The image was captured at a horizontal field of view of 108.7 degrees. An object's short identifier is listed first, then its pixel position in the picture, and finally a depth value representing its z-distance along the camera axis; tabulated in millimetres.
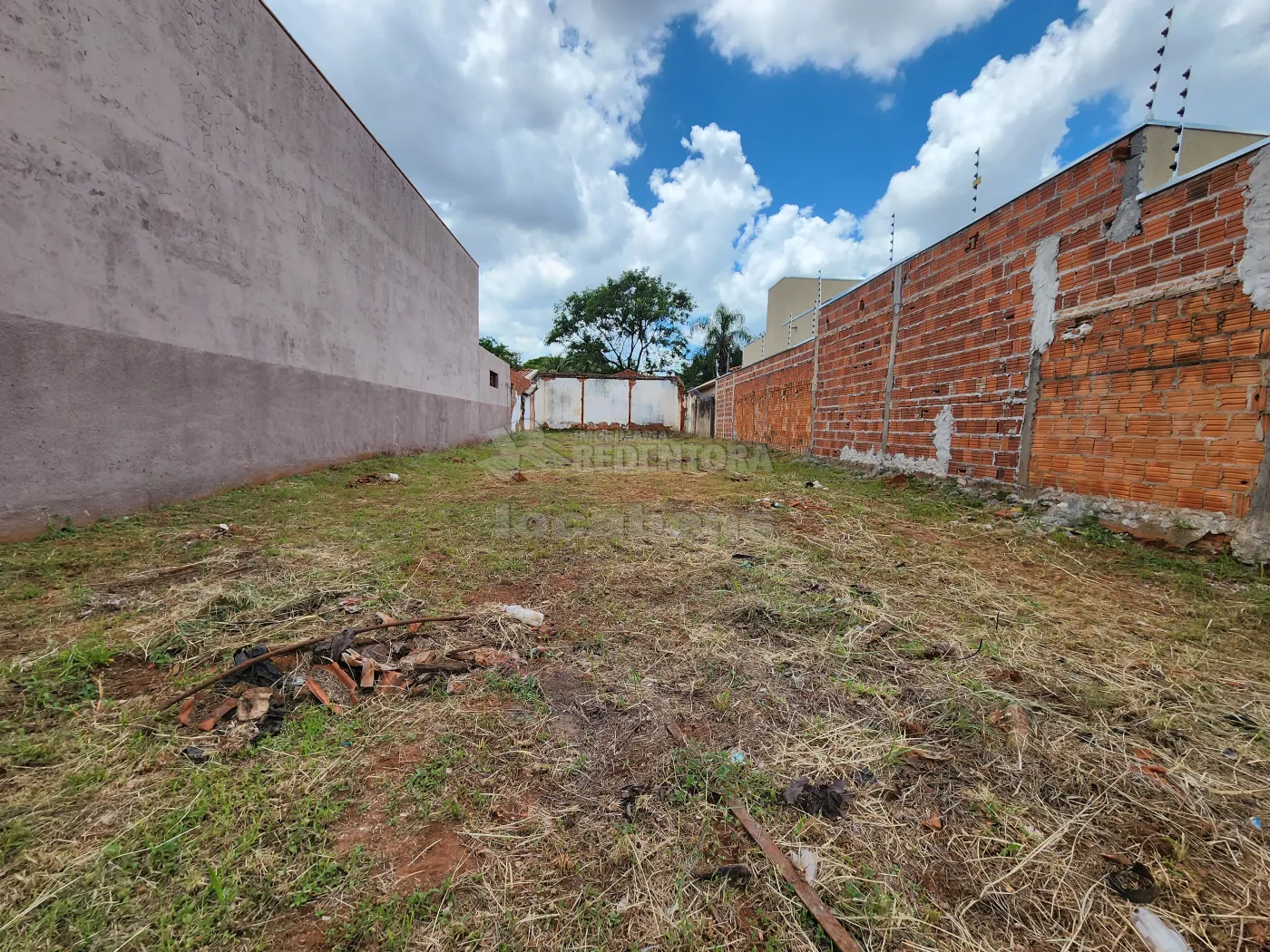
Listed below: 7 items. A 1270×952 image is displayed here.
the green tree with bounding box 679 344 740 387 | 30797
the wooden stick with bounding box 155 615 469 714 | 1533
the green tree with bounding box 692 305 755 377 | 27872
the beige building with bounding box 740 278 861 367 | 16828
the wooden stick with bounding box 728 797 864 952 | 896
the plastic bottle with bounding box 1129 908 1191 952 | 892
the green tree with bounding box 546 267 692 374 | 27688
